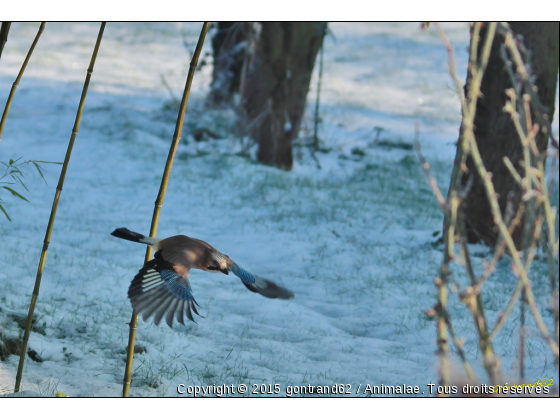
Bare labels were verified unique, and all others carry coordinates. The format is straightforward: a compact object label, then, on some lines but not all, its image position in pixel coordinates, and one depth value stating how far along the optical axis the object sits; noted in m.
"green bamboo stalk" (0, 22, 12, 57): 13.82
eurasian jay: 13.53
